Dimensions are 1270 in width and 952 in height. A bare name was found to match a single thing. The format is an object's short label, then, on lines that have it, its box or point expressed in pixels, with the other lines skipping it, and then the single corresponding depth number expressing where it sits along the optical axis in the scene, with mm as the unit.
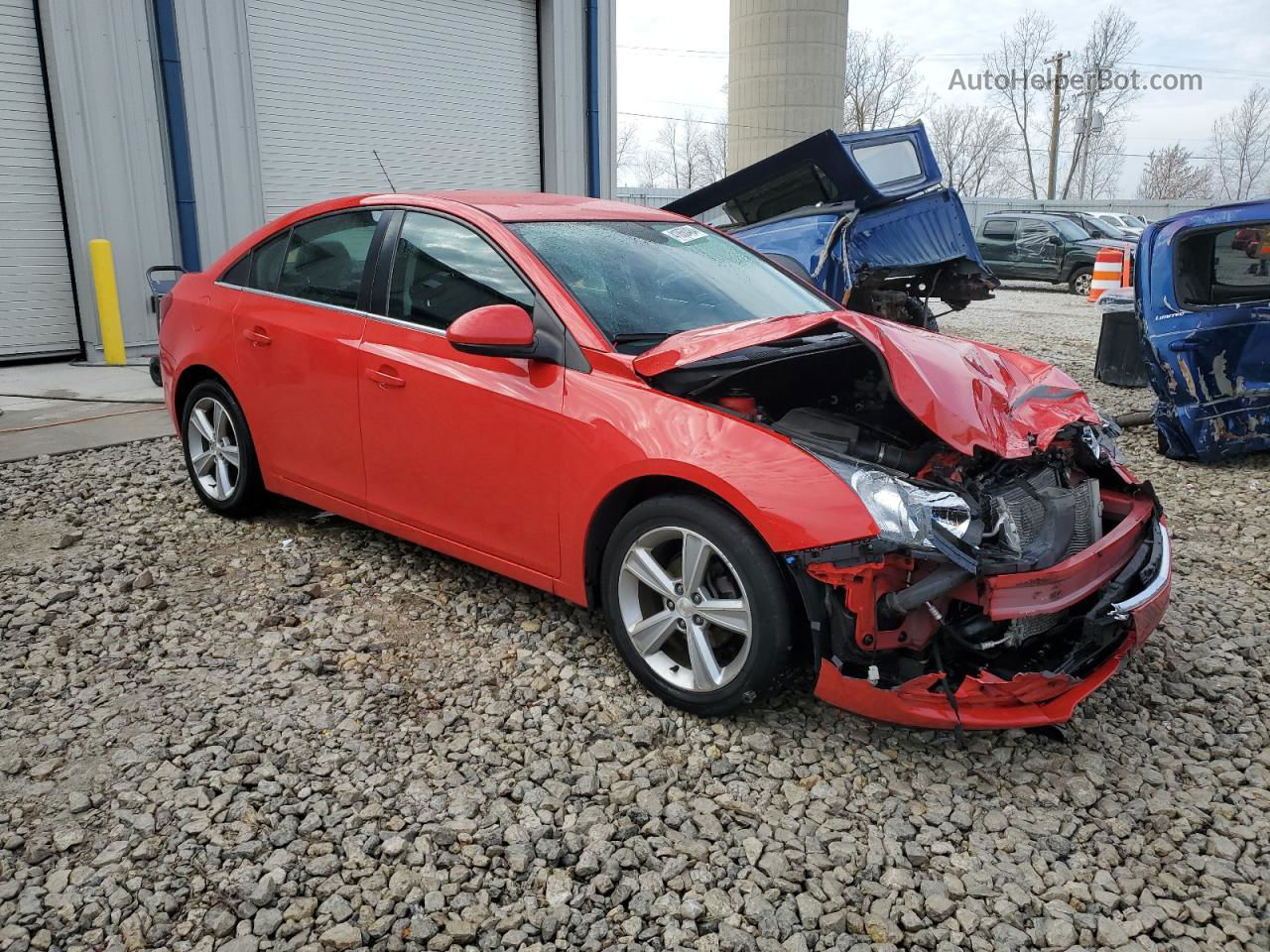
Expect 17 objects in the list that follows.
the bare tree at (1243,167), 57781
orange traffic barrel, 17781
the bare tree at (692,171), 57781
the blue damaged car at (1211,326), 6008
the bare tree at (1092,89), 50469
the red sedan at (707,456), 2730
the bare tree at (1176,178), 62125
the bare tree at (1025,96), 53094
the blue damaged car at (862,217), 7699
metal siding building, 9102
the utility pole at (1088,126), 50656
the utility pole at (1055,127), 45812
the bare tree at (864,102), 52062
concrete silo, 29844
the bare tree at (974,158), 60188
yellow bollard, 9188
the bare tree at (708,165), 57406
